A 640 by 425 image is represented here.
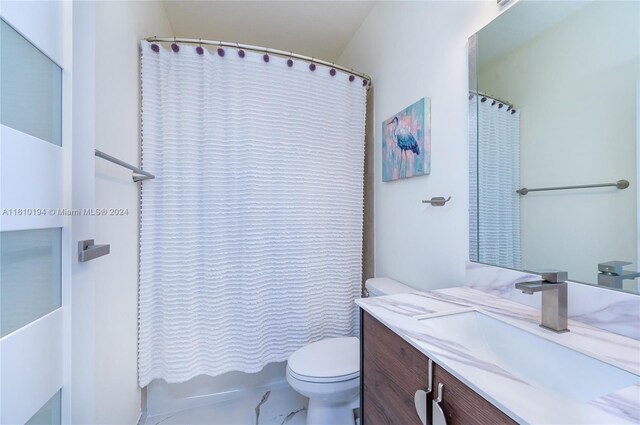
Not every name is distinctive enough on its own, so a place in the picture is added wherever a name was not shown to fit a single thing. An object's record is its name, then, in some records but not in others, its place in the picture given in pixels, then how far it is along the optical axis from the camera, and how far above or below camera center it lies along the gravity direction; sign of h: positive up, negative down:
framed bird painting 1.23 +0.40
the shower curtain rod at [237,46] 1.32 +0.97
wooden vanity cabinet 0.48 -0.44
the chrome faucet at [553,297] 0.65 -0.23
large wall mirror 0.65 +0.24
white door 0.51 -0.01
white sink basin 0.53 -0.38
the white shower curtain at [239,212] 1.33 +0.01
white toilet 1.13 -0.77
